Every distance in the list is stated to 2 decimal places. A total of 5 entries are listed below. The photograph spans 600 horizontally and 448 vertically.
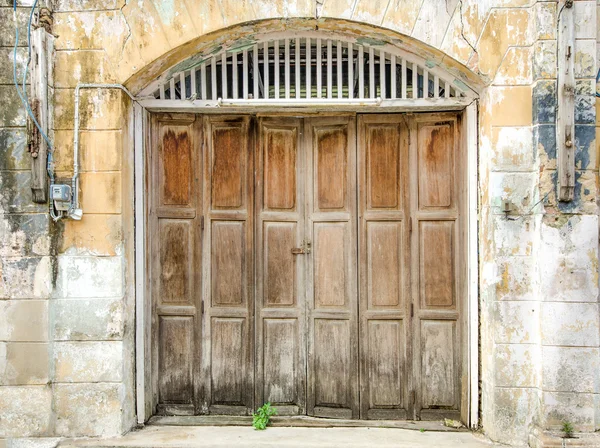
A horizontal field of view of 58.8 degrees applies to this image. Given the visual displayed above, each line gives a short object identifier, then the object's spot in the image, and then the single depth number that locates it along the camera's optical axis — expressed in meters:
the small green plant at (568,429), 3.82
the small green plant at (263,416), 4.28
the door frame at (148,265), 4.25
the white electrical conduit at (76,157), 4.04
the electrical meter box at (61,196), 3.91
